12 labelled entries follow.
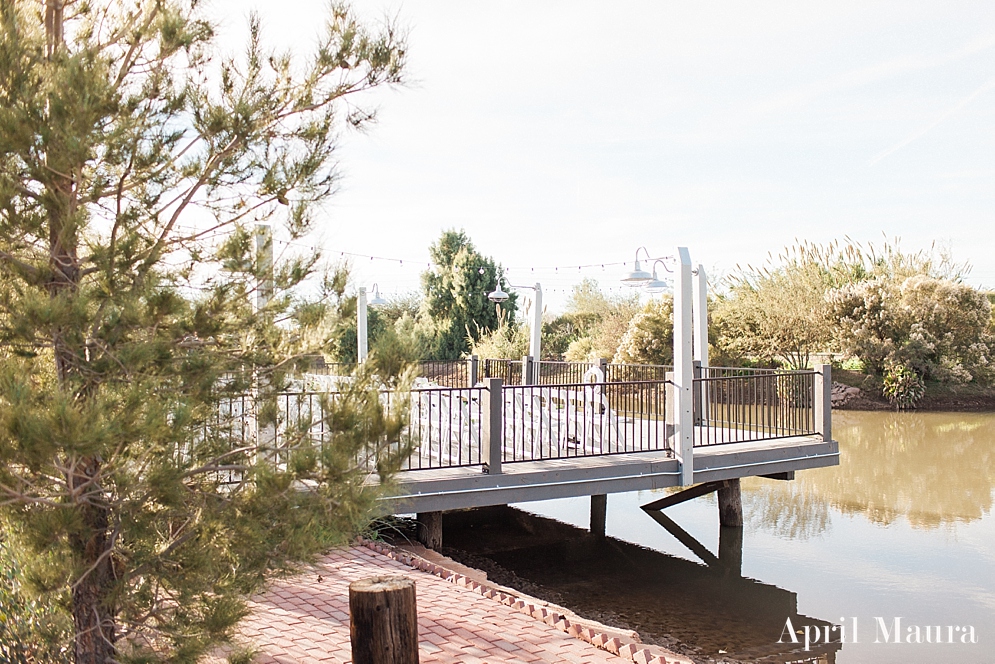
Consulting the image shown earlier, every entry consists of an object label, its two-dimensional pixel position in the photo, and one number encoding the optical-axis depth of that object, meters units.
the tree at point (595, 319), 24.31
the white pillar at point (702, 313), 10.75
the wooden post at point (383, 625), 3.54
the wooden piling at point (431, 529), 7.65
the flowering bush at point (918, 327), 22.69
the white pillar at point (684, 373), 8.12
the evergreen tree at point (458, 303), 24.81
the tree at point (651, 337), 21.73
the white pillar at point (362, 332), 11.75
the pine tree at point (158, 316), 2.60
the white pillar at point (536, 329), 12.57
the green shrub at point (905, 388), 22.47
